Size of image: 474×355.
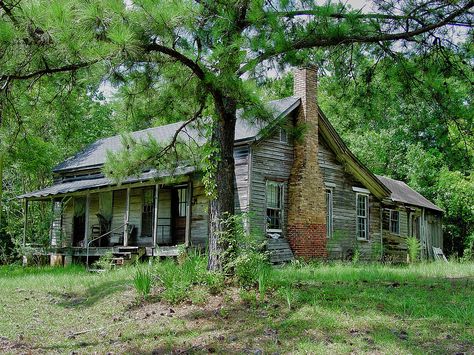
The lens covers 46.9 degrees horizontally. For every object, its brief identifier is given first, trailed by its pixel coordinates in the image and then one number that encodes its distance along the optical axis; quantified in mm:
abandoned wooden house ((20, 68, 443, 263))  17312
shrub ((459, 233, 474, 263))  26141
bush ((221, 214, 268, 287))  9000
